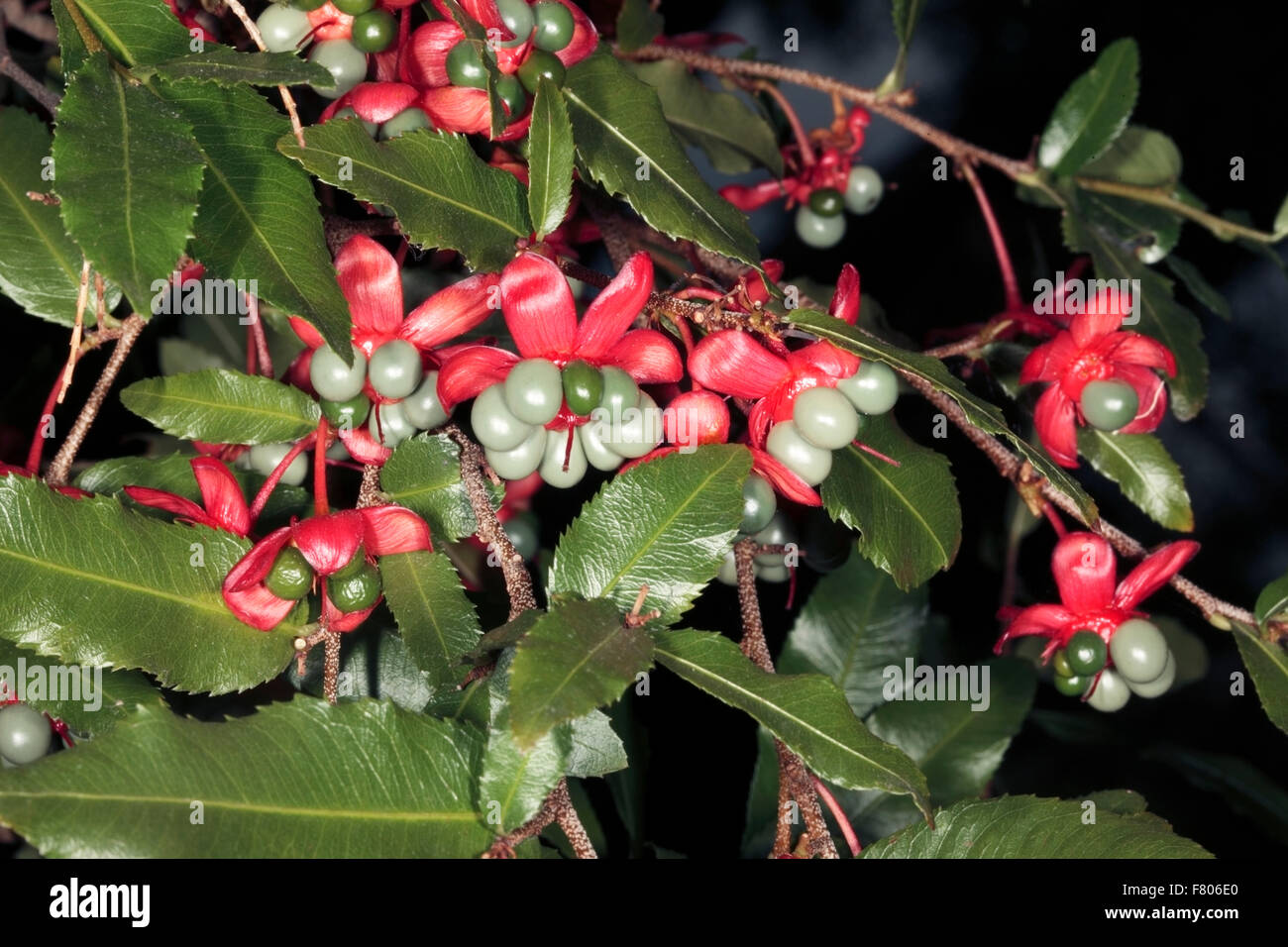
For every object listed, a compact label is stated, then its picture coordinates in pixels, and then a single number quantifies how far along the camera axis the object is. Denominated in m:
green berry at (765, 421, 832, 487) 0.22
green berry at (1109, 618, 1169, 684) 0.25
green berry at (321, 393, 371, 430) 0.22
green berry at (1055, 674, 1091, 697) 0.25
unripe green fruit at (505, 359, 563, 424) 0.20
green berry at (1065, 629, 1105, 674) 0.25
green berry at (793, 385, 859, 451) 0.21
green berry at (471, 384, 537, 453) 0.20
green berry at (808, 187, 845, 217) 0.31
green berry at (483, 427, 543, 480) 0.21
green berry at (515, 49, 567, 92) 0.21
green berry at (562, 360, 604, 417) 0.20
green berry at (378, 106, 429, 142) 0.22
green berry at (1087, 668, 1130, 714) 0.26
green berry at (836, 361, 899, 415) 0.22
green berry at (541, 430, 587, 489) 0.22
